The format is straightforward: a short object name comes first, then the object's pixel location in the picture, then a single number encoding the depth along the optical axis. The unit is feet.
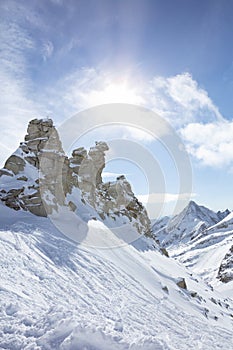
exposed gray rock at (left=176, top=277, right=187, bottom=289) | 107.76
